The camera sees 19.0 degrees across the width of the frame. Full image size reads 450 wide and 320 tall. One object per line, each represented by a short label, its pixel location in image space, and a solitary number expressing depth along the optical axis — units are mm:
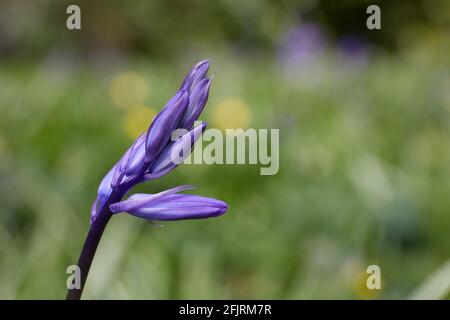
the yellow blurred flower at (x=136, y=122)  603
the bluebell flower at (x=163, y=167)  191
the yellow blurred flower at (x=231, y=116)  630
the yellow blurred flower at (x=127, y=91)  757
